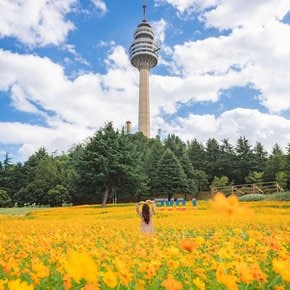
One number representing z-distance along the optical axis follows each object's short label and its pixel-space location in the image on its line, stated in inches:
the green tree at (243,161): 1358.2
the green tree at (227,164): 1385.5
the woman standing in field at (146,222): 257.8
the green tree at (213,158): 1409.5
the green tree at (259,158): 1345.7
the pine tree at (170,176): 1173.1
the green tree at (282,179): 1011.6
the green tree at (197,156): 1440.5
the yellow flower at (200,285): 50.7
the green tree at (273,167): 1196.5
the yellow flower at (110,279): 39.7
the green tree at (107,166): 903.3
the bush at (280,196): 701.4
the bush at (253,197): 782.2
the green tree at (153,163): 1208.1
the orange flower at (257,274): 46.4
